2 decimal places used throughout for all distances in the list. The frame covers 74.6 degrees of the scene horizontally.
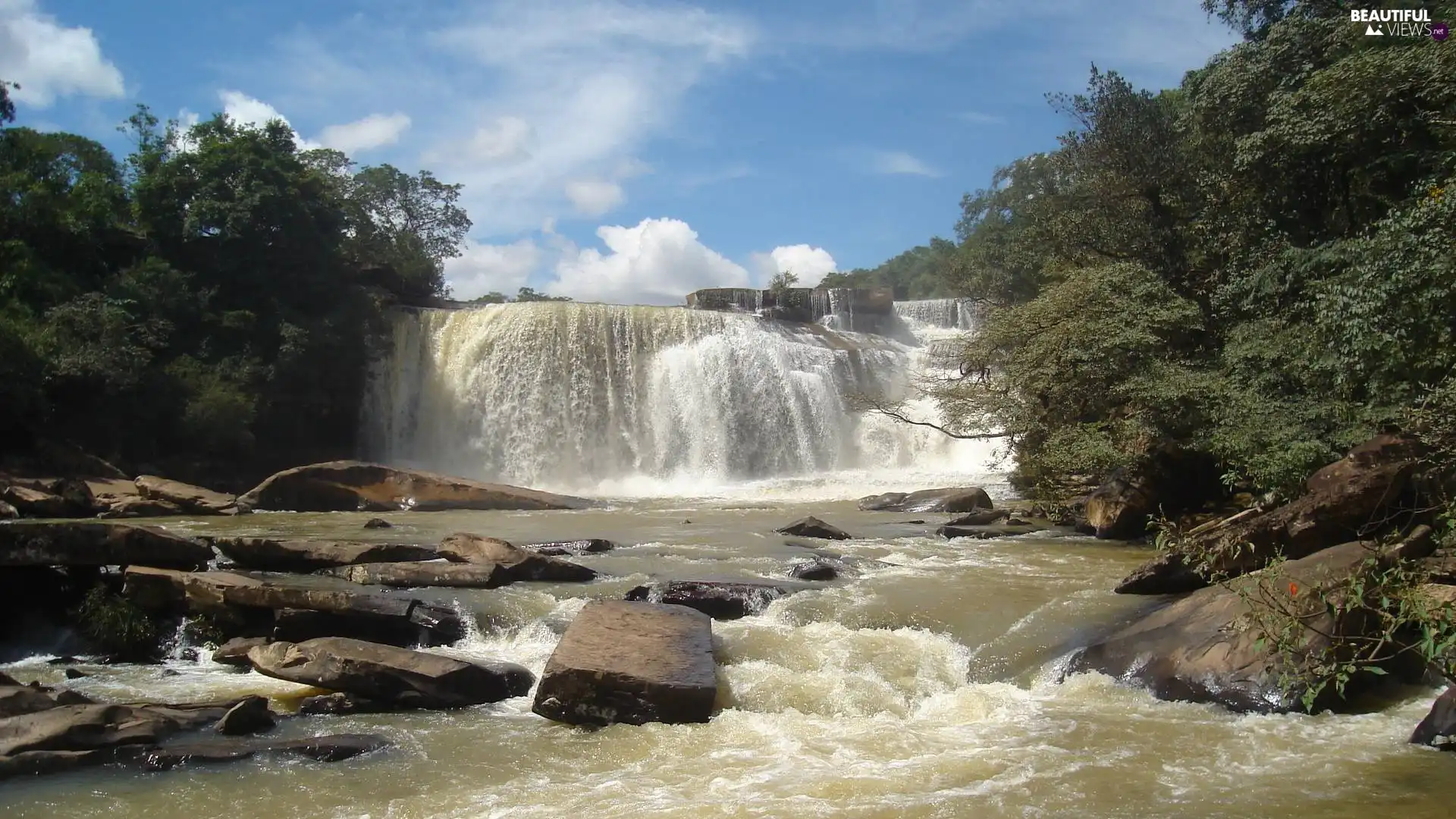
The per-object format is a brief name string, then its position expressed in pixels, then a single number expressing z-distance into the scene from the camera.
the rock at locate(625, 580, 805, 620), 9.48
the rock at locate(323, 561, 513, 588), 10.22
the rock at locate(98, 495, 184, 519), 17.91
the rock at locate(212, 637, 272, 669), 8.41
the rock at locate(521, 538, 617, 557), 13.14
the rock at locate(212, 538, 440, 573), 10.70
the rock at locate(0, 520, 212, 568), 8.85
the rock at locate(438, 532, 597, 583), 10.69
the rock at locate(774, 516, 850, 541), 14.73
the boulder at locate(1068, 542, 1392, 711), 6.75
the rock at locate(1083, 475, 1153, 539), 14.52
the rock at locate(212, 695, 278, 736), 6.35
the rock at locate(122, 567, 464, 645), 8.62
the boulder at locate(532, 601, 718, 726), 6.77
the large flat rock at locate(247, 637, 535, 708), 7.17
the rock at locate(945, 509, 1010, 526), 16.50
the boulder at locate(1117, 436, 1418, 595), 8.85
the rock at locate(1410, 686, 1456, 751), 5.76
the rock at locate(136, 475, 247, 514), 18.58
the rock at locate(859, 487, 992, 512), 19.16
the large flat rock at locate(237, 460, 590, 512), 20.22
